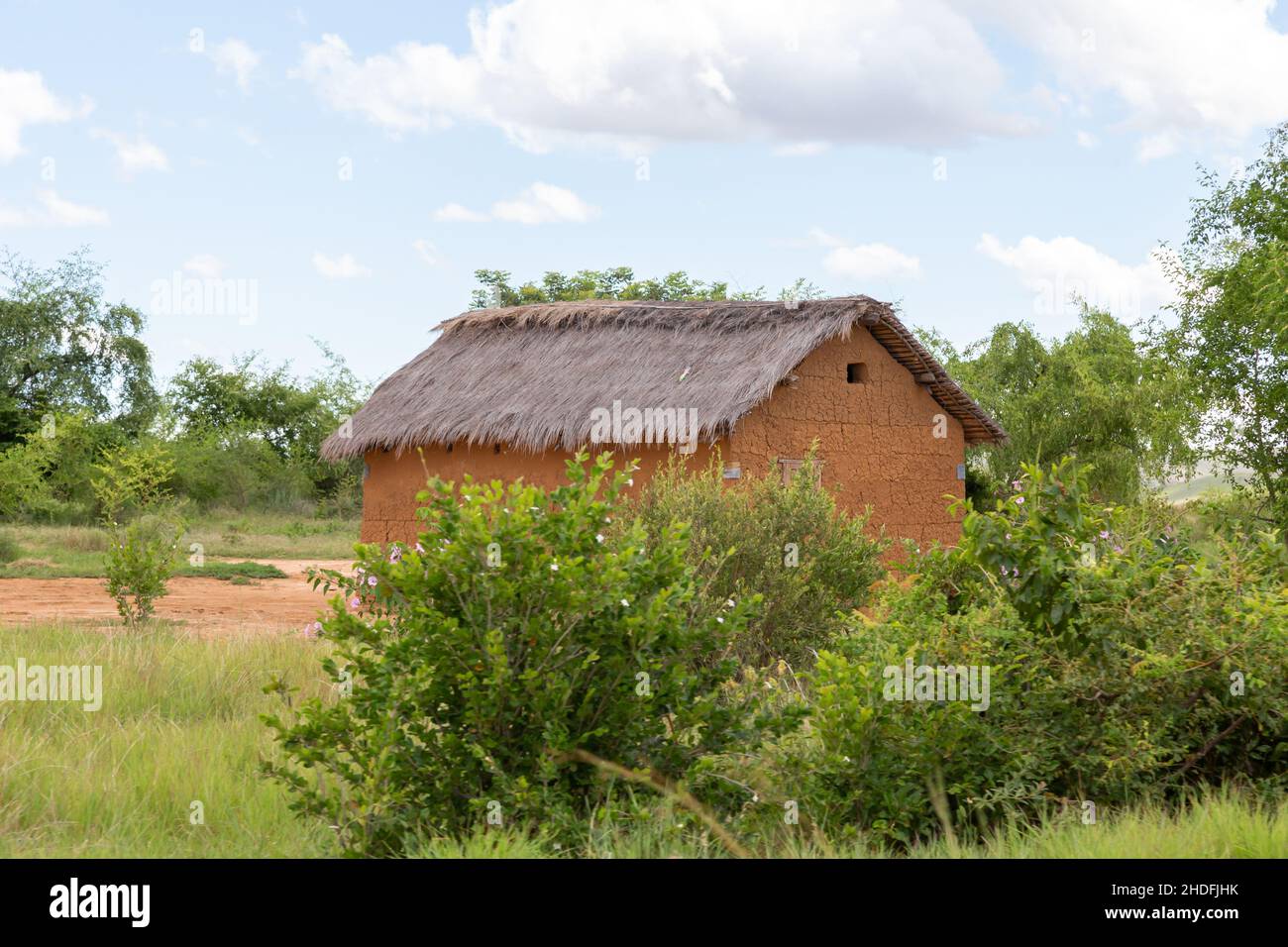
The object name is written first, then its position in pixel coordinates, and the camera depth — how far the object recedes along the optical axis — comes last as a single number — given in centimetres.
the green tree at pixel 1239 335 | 1883
